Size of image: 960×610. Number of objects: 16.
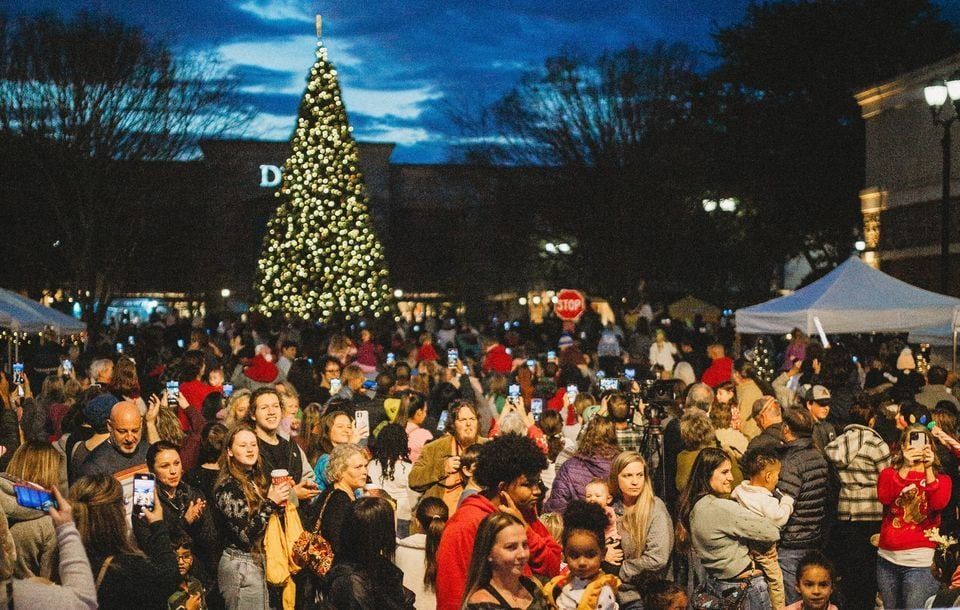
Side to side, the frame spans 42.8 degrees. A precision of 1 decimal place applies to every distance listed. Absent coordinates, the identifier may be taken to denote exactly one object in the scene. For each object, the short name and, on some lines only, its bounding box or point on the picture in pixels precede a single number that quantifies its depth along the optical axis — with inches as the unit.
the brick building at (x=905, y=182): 1079.0
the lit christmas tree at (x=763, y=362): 771.4
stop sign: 1135.0
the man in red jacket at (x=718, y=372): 620.7
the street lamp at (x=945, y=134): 657.6
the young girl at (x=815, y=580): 261.6
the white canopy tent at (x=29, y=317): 650.2
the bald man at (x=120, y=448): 315.3
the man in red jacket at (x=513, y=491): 236.5
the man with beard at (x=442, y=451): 335.3
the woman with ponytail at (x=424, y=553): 283.6
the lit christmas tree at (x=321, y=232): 1476.4
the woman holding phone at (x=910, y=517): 321.4
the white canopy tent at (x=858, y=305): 598.9
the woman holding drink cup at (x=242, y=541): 268.1
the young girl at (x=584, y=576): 219.8
